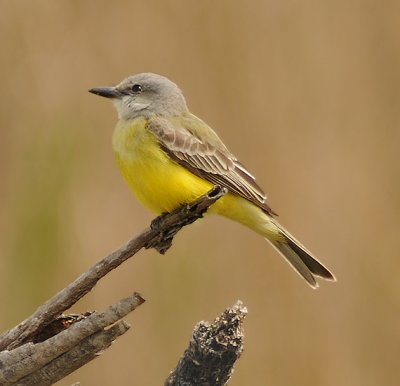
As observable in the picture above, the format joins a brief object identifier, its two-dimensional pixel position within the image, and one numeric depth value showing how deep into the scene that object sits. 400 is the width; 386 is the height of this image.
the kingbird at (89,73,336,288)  7.04
